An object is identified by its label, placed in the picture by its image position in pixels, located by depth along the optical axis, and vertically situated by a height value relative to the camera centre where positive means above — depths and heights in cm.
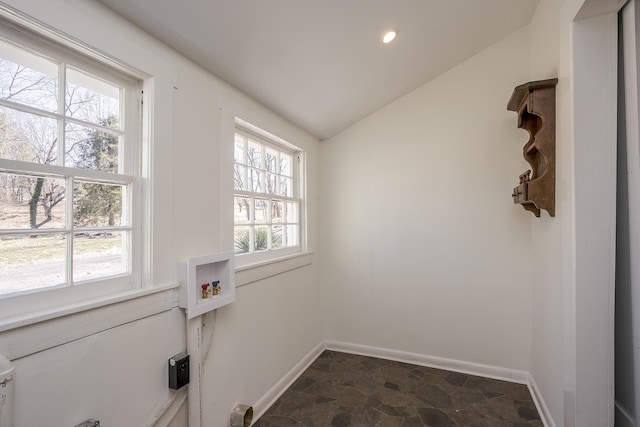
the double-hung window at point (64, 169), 98 +16
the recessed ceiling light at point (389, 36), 193 +115
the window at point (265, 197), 209 +12
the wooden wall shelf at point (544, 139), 171 +43
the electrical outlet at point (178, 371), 141 -75
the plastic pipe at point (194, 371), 150 -79
